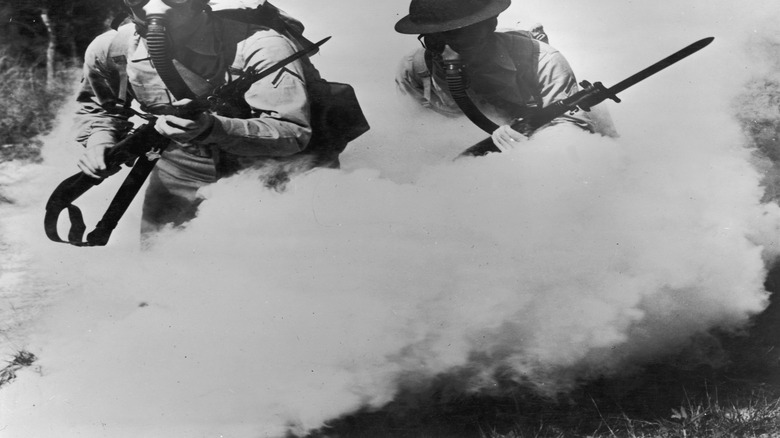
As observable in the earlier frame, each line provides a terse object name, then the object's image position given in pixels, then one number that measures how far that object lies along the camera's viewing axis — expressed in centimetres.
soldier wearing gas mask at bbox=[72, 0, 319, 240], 357
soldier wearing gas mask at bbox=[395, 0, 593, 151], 364
